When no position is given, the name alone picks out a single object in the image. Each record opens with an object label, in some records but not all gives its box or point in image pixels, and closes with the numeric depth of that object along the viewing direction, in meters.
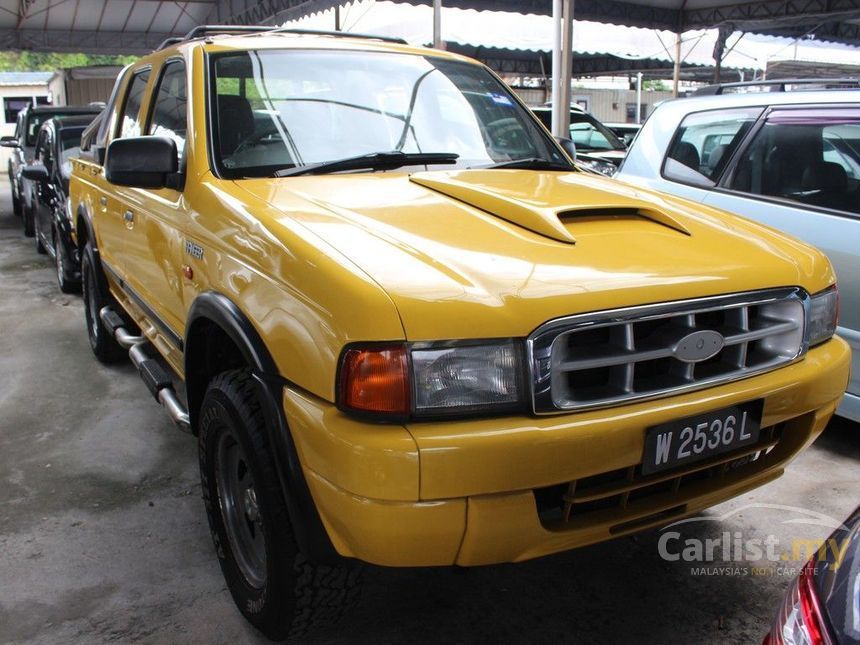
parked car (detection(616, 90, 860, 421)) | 3.47
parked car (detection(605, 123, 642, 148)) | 15.18
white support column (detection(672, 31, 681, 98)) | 18.05
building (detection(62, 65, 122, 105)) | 25.91
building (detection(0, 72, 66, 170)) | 29.84
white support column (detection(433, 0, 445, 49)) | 10.52
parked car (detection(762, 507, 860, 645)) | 1.20
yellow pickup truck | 1.70
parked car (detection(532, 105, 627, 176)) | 12.33
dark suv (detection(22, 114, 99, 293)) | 6.52
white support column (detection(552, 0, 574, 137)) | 8.99
